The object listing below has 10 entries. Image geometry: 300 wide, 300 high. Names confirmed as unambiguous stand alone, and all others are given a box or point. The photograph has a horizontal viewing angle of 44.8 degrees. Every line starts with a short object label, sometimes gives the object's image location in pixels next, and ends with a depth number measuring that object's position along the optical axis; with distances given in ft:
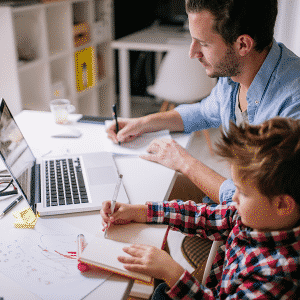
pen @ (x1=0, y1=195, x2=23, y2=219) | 3.24
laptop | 3.26
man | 3.68
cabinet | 7.68
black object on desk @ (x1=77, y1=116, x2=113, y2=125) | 5.35
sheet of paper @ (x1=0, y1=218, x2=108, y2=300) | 2.45
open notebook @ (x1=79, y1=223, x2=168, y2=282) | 2.58
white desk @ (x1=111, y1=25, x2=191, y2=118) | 10.09
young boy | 2.32
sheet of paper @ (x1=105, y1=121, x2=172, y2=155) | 4.43
